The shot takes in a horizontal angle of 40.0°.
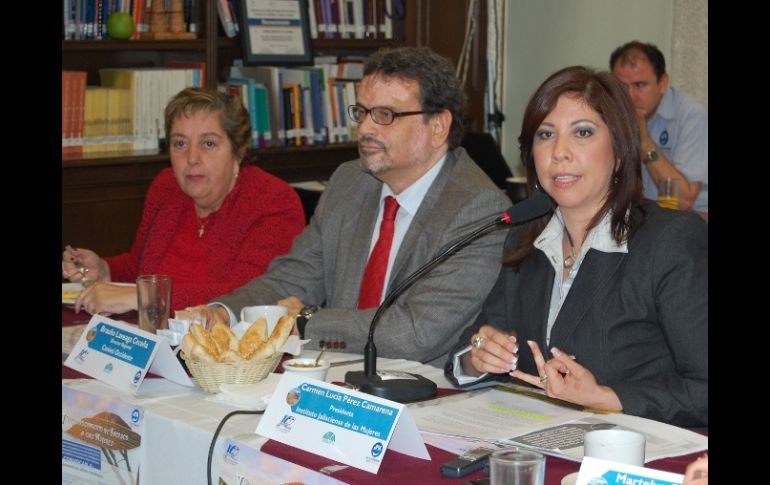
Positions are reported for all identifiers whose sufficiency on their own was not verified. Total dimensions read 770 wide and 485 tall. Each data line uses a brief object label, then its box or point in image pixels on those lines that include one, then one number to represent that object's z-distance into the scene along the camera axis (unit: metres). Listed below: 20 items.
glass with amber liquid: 4.15
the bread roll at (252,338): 2.05
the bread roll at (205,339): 2.03
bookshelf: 4.39
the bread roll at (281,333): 2.07
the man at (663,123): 4.55
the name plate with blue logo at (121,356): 2.07
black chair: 5.06
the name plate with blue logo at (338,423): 1.59
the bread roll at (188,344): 2.03
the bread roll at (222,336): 2.05
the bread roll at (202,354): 2.02
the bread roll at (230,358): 2.02
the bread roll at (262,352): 2.04
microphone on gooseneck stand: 1.92
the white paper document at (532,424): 1.69
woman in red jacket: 3.12
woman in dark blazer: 2.02
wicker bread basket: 2.02
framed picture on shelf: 4.85
